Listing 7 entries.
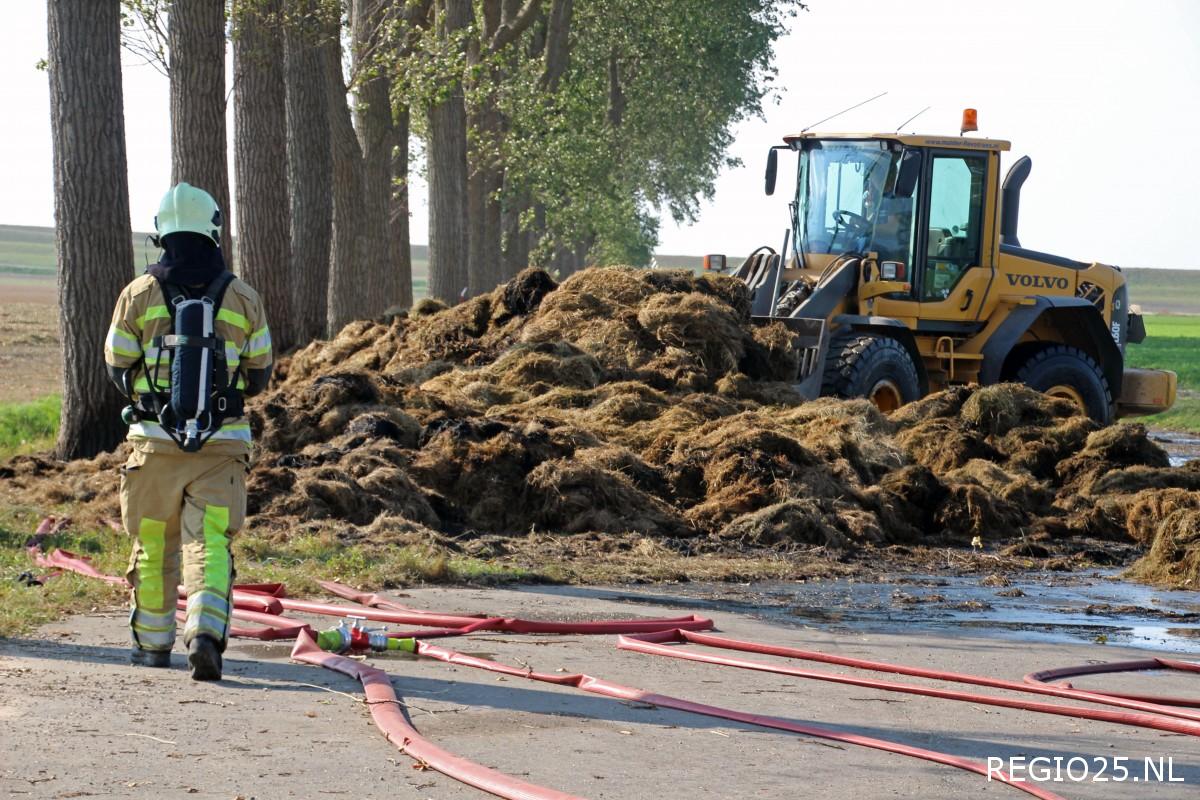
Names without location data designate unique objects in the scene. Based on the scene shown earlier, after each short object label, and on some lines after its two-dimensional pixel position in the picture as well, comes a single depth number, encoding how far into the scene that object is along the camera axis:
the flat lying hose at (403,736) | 10.44
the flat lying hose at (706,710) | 11.78
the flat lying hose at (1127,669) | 14.73
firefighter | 14.10
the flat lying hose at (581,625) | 16.94
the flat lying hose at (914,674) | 13.75
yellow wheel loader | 36.00
